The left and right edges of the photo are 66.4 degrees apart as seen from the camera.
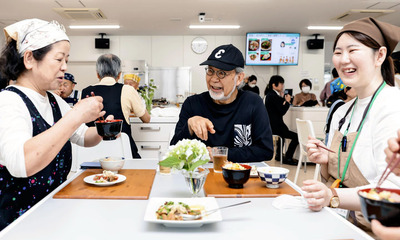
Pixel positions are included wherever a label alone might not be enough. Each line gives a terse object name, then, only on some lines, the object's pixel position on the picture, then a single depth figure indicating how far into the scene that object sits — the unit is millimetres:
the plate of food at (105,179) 1363
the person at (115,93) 2941
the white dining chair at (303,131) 3596
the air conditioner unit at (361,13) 6082
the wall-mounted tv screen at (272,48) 8219
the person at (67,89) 4044
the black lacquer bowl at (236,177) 1300
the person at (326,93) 6260
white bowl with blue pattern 1331
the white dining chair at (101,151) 2183
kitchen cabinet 3717
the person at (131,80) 3959
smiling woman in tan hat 1261
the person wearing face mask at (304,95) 7605
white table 909
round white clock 8791
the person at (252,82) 7600
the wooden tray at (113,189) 1229
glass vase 1228
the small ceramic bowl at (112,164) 1571
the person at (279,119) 5527
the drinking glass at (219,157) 1584
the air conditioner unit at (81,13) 5855
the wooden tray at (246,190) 1254
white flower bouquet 1225
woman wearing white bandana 1141
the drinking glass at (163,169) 1600
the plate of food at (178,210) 934
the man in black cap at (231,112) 1999
